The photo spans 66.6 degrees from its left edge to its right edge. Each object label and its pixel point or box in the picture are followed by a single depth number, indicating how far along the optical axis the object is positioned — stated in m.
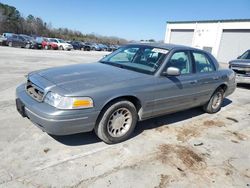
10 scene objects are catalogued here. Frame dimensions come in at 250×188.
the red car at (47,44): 23.73
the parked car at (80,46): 30.05
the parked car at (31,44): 22.13
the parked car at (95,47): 32.20
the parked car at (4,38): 21.66
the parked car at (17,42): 21.63
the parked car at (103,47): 33.12
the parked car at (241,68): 7.76
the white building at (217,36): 19.81
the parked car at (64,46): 24.79
